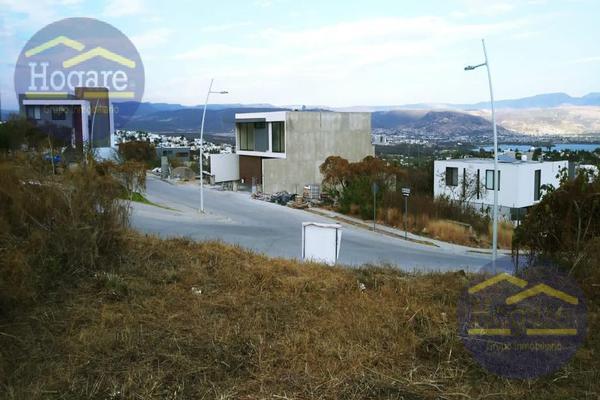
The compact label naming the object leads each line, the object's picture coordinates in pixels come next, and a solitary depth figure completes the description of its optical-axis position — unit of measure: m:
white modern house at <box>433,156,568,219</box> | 39.50
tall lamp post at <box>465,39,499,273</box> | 19.55
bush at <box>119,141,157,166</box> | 54.82
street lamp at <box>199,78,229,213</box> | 29.22
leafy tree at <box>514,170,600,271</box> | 7.20
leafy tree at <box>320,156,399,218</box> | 32.03
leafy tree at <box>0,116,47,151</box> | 33.38
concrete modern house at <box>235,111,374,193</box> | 41.22
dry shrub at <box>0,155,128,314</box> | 5.91
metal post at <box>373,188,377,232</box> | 27.89
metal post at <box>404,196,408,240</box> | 25.81
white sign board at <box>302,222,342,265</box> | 9.70
